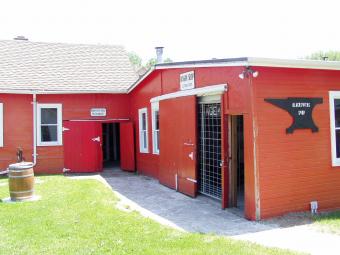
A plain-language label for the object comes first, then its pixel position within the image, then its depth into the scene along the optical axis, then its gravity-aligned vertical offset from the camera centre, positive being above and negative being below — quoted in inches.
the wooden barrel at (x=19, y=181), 393.4 -42.3
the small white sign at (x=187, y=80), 419.4 +58.3
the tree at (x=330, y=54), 1829.0 +361.1
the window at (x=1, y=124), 599.2 +20.8
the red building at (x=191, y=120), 321.7 +16.3
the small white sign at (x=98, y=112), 650.8 +39.4
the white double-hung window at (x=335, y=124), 350.6 +6.0
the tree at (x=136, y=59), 2745.1 +537.4
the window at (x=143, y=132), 610.7 +4.9
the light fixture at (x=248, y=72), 314.1 +47.6
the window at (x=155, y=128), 553.9 +9.5
